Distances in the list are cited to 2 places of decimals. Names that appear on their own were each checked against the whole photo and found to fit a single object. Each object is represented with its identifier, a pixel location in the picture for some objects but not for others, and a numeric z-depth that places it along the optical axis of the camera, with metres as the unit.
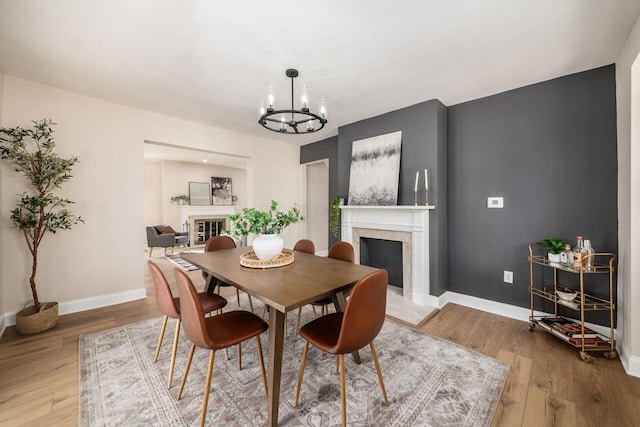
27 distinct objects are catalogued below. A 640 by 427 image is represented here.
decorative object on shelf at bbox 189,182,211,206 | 7.54
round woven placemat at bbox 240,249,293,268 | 1.91
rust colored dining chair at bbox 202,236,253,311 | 2.82
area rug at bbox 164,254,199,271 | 4.82
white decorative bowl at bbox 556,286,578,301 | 2.21
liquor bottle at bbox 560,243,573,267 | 2.27
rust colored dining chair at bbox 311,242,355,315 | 2.37
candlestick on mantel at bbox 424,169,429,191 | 3.00
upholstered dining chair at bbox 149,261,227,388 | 1.59
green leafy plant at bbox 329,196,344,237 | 3.99
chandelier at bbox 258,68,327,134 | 1.95
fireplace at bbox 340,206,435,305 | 3.05
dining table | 1.32
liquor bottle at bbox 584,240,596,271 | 2.07
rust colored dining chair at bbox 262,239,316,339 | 2.77
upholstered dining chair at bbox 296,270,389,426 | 1.26
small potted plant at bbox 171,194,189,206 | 7.26
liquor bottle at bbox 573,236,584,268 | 2.07
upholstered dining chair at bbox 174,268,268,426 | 1.30
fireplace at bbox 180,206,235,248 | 7.32
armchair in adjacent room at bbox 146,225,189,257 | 5.74
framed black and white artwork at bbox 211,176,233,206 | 7.90
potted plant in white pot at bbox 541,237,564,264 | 2.29
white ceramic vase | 1.92
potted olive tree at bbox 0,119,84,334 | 2.39
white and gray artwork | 3.33
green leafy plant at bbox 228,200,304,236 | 1.90
